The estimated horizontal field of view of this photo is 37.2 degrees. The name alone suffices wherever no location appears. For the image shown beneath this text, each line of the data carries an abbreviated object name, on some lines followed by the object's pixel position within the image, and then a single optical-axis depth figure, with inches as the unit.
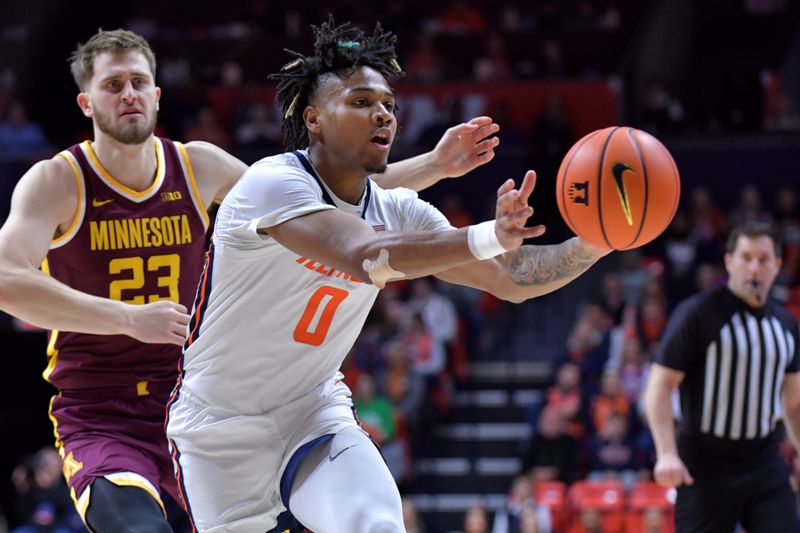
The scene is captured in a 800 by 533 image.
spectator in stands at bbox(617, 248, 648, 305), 511.1
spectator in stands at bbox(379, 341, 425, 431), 480.7
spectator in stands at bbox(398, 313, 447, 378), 501.7
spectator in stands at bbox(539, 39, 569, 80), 613.9
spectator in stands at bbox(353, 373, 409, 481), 454.0
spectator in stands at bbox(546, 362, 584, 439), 441.4
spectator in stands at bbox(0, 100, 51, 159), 594.5
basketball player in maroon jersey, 186.1
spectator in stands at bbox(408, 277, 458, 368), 513.7
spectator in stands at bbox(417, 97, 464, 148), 577.6
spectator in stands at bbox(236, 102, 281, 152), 591.2
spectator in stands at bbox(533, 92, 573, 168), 573.0
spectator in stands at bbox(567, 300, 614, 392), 462.6
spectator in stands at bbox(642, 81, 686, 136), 576.4
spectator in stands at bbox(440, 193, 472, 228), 560.1
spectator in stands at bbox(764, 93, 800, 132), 566.6
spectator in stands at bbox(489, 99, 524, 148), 581.9
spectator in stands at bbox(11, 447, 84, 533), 445.4
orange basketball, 149.9
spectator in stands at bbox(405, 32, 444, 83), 616.7
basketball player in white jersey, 160.7
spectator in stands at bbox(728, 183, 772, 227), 518.3
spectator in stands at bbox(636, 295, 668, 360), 466.3
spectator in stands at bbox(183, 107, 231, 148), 601.9
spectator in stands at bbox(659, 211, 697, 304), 502.0
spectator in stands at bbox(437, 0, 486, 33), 660.7
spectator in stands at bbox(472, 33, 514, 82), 617.0
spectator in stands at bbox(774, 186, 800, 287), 495.5
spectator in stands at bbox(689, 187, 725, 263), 511.2
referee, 237.3
